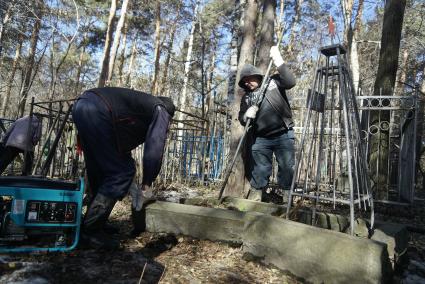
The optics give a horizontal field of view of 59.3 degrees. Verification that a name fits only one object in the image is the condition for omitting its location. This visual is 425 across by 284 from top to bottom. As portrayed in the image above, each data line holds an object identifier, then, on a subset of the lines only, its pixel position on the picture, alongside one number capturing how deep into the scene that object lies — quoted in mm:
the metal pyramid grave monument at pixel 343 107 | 2836
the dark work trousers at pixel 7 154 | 6102
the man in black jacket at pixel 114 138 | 2691
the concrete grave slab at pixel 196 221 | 3043
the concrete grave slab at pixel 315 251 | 2180
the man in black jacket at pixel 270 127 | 4074
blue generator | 2355
